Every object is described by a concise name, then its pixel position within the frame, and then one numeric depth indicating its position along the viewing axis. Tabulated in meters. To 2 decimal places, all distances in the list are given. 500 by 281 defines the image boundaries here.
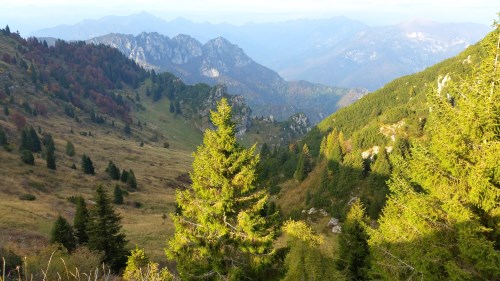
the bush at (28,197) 57.84
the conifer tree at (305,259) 29.66
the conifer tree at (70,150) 108.12
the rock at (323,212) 78.38
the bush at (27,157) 79.62
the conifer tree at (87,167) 89.56
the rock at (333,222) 69.75
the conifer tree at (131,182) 88.15
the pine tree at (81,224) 39.03
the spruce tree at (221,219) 17.12
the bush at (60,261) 23.59
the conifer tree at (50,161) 82.50
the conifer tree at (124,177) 90.01
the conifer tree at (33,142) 98.16
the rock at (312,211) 81.99
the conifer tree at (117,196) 71.00
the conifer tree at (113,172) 90.88
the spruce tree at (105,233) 33.67
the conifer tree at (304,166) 113.06
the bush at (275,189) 117.31
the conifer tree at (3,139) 90.11
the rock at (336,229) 66.31
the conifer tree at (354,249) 31.72
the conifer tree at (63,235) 34.44
